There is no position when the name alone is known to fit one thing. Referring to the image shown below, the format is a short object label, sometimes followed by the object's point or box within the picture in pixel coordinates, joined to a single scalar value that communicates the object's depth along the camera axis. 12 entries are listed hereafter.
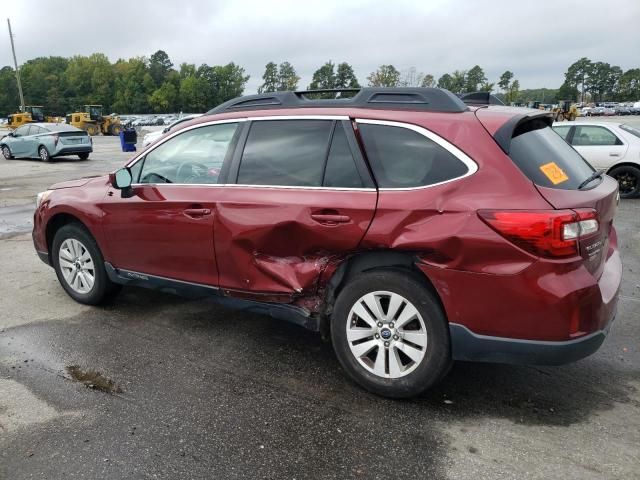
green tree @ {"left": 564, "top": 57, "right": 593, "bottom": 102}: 131.38
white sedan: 10.63
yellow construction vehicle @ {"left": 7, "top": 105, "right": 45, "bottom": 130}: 43.50
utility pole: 60.64
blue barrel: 24.94
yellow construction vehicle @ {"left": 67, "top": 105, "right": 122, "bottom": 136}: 43.12
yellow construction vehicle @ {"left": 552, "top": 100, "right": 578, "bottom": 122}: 29.82
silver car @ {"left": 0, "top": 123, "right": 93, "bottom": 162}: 19.67
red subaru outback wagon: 2.78
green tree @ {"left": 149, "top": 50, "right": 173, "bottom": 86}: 132.50
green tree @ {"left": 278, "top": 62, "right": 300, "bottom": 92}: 85.19
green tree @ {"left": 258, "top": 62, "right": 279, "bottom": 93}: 98.94
